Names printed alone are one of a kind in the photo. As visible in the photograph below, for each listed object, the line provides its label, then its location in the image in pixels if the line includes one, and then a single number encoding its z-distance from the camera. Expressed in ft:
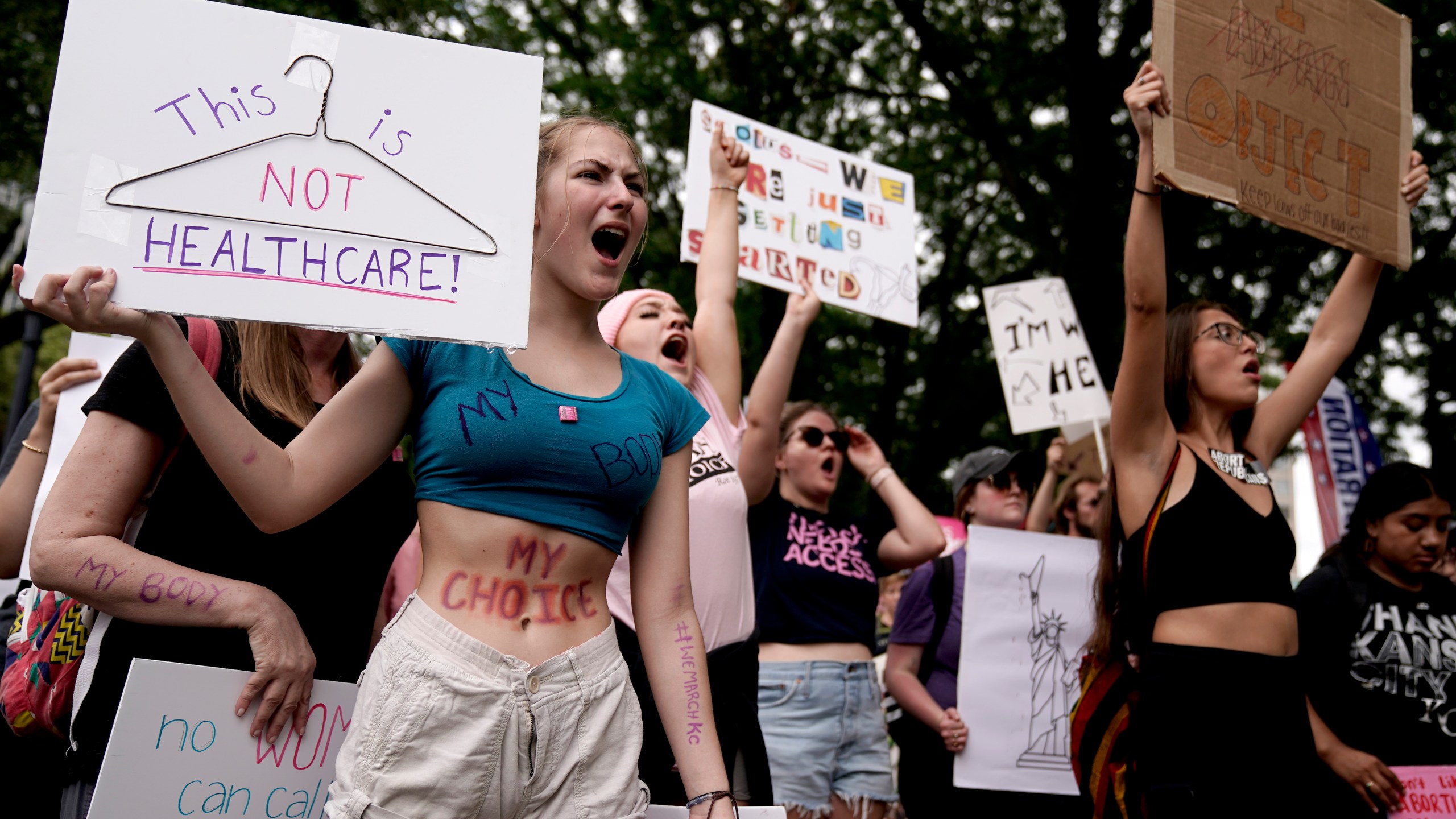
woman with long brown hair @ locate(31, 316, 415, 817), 6.48
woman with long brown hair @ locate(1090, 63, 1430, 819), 9.21
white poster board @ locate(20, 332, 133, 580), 10.48
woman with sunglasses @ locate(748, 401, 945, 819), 13.60
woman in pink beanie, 9.18
